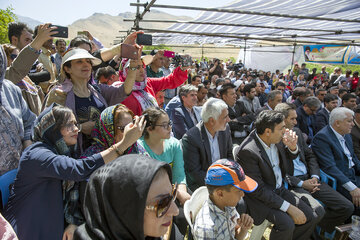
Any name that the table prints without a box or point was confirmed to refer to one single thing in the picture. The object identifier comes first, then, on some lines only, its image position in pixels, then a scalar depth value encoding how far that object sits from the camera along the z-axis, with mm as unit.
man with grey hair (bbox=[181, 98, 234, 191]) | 2900
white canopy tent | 4445
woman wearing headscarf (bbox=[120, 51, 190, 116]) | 2861
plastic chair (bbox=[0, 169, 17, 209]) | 1652
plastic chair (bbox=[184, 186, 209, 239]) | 2008
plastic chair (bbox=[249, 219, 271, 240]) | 2773
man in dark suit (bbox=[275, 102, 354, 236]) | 2988
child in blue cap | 1929
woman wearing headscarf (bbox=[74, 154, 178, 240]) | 934
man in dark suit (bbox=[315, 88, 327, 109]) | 6195
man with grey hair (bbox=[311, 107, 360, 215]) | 3287
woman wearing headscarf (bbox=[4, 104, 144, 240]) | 1557
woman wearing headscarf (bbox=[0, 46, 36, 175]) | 1776
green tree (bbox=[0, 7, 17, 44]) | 7512
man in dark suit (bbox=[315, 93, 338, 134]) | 4719
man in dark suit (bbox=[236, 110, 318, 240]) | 2588
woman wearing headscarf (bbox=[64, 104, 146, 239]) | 1942
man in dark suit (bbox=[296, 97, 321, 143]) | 4648
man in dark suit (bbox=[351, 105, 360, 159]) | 3781
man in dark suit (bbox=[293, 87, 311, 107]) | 5469
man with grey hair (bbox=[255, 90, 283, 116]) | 4887
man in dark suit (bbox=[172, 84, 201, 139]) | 3898
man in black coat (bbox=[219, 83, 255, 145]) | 4824
